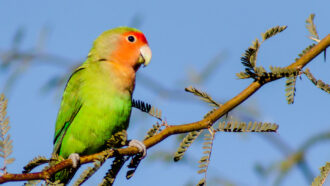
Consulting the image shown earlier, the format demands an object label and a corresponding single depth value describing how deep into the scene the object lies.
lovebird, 4.13
